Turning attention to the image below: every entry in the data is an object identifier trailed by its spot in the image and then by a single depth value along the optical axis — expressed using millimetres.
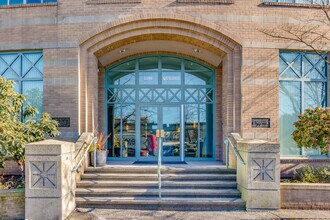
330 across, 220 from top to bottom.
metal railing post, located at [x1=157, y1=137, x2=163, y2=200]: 7043
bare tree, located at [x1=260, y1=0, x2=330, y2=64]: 9273
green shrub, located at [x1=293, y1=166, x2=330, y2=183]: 7707
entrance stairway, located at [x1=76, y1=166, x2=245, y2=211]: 6949
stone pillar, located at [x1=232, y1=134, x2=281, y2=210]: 6824
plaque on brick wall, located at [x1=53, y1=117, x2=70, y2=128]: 9047
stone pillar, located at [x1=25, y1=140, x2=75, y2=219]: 6344
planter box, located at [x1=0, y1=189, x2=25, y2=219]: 6512
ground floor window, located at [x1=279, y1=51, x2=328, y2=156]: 9625
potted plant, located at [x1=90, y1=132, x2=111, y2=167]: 8750
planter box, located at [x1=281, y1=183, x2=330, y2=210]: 7035
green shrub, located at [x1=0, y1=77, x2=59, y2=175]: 7062
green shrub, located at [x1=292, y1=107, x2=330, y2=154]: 7783
